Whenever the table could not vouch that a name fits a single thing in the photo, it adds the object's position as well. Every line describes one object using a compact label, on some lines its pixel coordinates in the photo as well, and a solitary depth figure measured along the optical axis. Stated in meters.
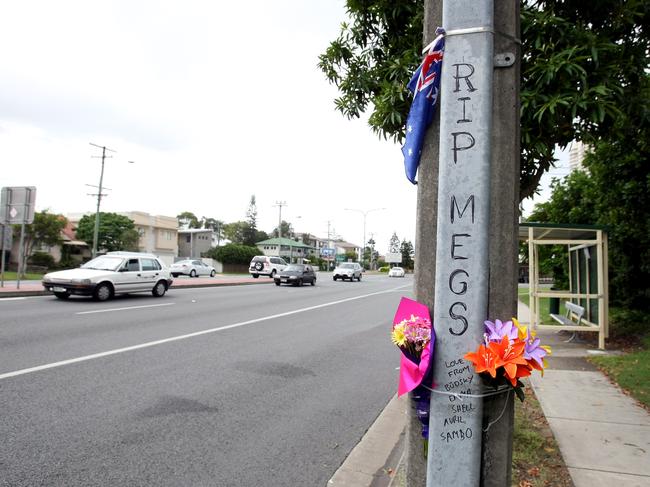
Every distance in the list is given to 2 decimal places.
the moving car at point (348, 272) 41.22
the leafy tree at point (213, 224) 127.79
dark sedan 30.33
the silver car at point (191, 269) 40.75
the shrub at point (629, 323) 10.01
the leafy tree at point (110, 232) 55.56
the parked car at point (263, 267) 40.84
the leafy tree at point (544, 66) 4.09
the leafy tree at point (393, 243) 159.75
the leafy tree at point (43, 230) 39.09
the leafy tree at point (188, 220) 125.13
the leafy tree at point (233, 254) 59.31
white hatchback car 14.88
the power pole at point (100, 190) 41.25
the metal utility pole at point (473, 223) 2.17
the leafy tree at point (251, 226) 108.25
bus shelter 8.82
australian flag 2.32
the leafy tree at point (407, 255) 124.12
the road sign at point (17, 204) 17.23
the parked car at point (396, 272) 62.47
